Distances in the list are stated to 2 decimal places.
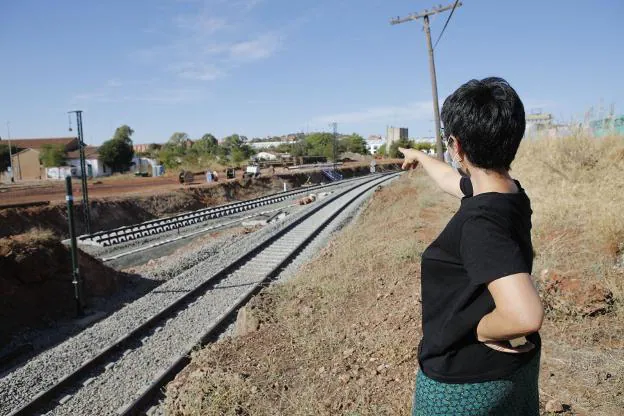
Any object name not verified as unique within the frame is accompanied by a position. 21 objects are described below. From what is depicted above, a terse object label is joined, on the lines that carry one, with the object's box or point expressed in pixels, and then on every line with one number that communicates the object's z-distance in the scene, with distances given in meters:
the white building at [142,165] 58.85
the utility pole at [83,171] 17.22
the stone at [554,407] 3.43
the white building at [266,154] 99.49
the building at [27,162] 59.62
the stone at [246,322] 7.30
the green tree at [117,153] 62.72
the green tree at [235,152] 67.88
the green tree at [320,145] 89.62
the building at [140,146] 161.90
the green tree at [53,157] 57.84
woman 1.26
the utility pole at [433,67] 18.23
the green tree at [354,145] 113.04
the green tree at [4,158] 59.66
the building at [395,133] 94.52
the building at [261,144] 179.12
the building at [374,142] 149.50
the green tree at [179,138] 115.12
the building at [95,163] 60.64
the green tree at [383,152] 95.15
